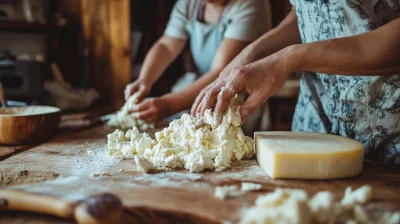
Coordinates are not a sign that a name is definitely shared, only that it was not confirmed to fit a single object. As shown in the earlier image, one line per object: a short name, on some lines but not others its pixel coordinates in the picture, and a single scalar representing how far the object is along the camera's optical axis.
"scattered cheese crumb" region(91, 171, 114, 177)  1.02
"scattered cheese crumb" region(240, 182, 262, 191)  0.91
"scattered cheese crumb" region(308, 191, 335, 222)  0.73
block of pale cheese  0.98
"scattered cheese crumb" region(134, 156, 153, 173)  1.04
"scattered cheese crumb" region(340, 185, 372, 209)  0.82
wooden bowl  1.35
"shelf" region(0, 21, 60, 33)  2.32
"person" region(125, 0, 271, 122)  1.83
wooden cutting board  0.81
